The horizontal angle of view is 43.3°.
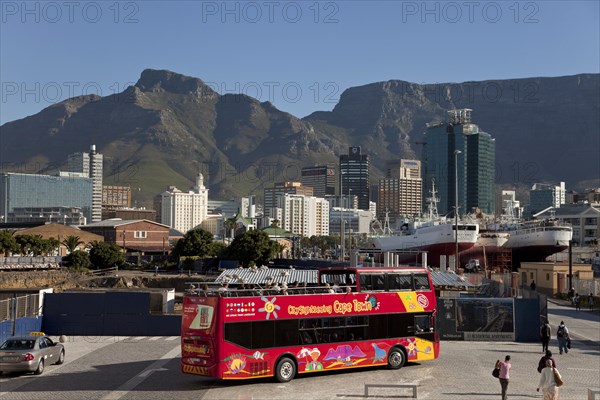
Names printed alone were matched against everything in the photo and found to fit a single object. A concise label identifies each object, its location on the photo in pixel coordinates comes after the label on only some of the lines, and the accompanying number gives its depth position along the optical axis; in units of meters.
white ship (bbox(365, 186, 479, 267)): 133.62
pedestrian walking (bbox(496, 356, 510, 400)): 24.25
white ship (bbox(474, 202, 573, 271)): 131.88
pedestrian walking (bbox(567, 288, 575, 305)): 70.18
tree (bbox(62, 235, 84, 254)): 143.75
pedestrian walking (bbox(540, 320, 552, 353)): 35.12
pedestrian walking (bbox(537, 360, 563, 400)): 21.83
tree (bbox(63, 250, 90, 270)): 121.56
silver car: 28.52
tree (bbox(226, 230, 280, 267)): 118.81
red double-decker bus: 26.19
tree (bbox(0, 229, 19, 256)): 123.75
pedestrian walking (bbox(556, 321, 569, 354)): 35.69
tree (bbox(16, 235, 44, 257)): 130.88
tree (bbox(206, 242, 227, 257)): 136.12
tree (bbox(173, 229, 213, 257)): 134.19
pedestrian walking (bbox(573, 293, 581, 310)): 62.33
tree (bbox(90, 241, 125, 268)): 125.00
